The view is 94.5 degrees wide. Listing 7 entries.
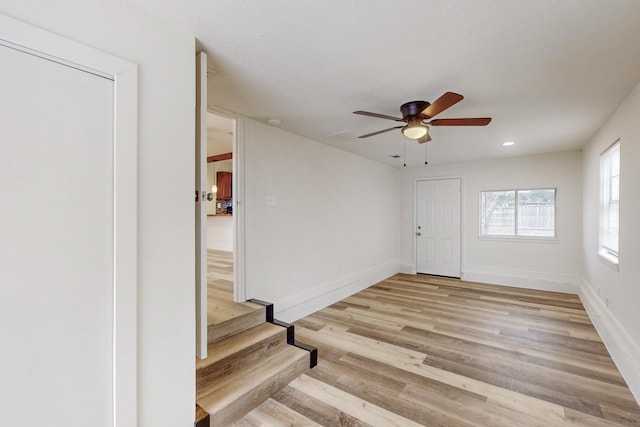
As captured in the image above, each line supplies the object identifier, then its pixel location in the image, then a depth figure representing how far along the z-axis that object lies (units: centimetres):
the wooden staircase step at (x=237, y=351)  212
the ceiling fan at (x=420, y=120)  255
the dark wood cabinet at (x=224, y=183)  694
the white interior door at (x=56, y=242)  118
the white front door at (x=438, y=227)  611
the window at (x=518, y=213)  528
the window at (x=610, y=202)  312
